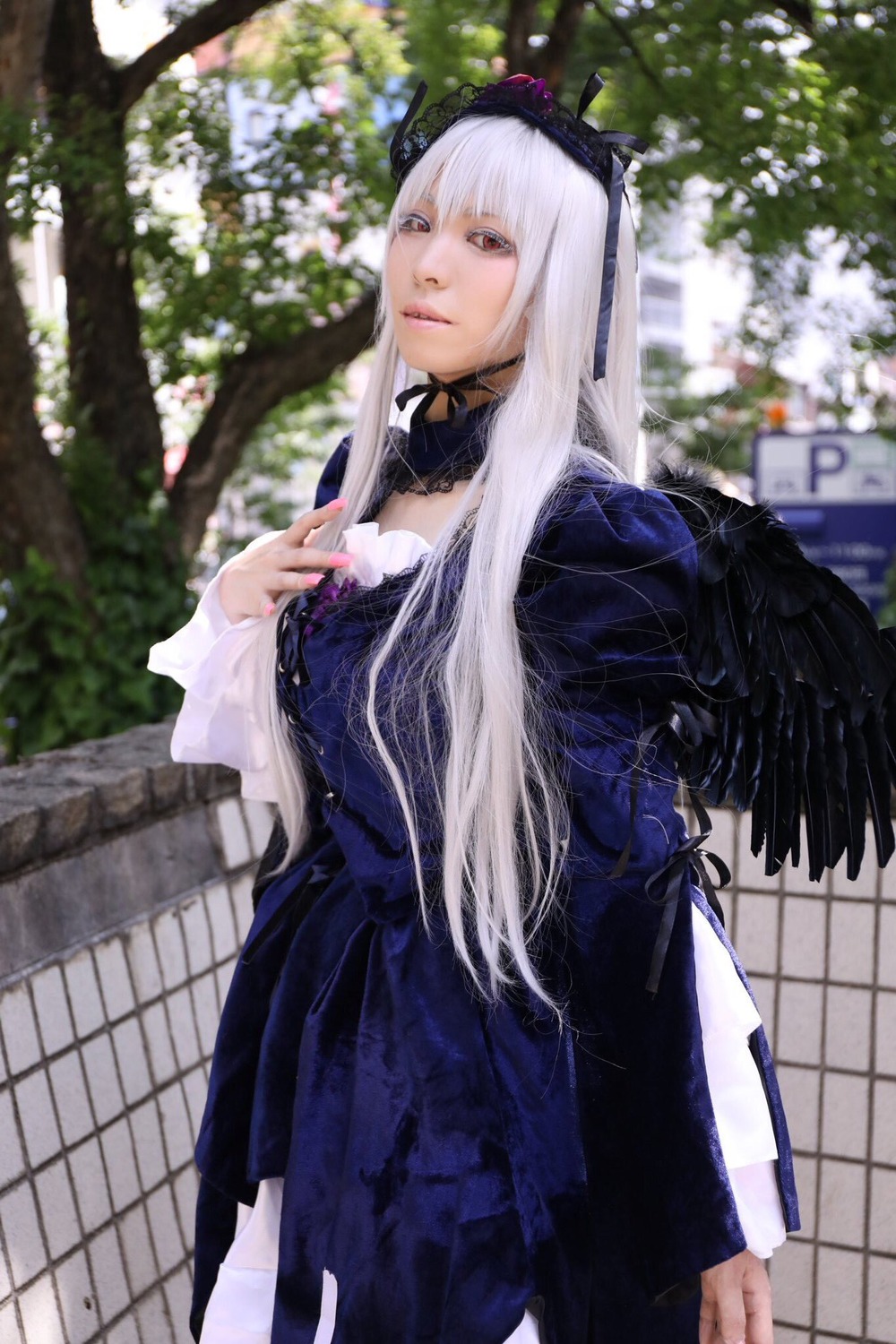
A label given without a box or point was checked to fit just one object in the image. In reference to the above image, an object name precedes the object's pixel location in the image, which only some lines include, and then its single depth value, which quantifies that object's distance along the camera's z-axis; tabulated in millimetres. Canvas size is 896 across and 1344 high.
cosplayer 1313
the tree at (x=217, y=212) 3816
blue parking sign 7992
